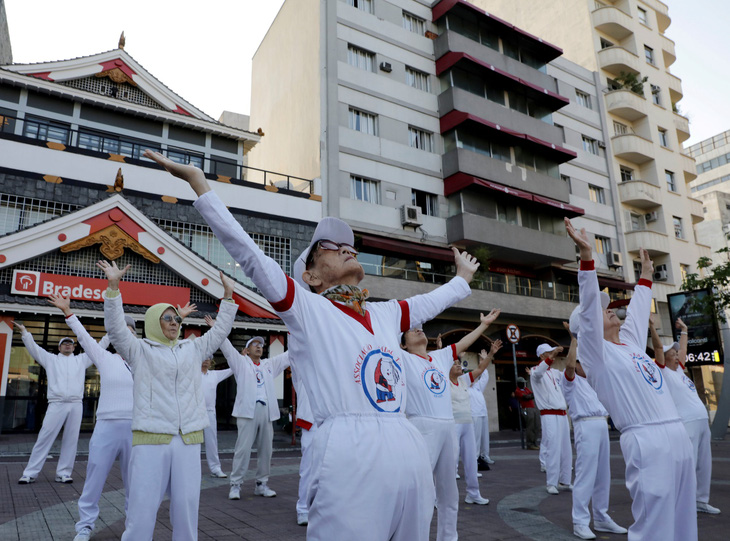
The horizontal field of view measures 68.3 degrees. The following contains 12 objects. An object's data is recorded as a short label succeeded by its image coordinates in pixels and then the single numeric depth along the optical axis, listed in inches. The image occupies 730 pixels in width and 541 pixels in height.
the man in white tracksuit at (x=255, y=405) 307.1
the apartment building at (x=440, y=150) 885.2
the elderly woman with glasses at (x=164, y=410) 164.2
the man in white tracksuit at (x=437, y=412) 205.0
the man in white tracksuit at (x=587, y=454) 233.6
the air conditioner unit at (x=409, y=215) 893.8
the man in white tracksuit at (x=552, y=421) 330.6
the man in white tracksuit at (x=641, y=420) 146.9
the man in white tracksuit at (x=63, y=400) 340.5
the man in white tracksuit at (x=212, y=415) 382.0
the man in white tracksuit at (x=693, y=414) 294.8
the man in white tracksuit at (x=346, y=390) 88.0
